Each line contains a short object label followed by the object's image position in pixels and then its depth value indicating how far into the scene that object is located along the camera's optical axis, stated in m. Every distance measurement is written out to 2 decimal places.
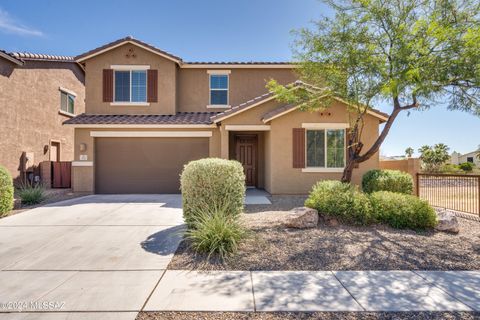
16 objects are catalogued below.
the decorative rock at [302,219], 6.73
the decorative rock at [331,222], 6.98
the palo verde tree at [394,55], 6.25
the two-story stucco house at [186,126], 11.45
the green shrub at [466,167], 33.28
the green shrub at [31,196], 9.98
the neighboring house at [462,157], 49.12
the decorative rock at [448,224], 6.60
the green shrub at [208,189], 6.10
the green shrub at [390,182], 8.96
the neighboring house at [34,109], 13.32
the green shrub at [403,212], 6.75
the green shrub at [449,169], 31.17
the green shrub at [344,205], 6.92
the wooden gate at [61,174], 14.48
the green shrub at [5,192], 8.09
